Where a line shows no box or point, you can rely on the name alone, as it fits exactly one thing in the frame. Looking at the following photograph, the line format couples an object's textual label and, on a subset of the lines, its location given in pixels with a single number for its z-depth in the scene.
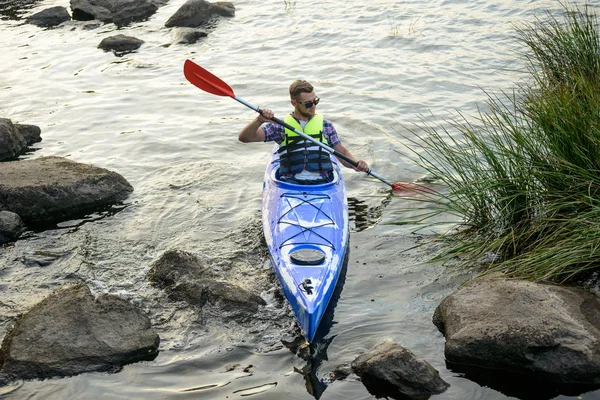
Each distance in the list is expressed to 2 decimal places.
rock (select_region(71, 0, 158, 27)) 15.10
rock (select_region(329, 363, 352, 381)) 4.67
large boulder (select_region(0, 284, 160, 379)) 4.75
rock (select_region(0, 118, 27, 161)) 8.75
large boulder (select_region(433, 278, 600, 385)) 4.35
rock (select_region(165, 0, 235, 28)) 14.12
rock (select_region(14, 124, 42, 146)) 9.31
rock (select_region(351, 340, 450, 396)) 4.39
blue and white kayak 5.27
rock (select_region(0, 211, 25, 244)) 6.77
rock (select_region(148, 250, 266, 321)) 5.45
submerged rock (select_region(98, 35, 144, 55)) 13.02
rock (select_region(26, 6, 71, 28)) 14.95
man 6.80
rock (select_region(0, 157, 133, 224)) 7.15
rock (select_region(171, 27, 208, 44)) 13.13
